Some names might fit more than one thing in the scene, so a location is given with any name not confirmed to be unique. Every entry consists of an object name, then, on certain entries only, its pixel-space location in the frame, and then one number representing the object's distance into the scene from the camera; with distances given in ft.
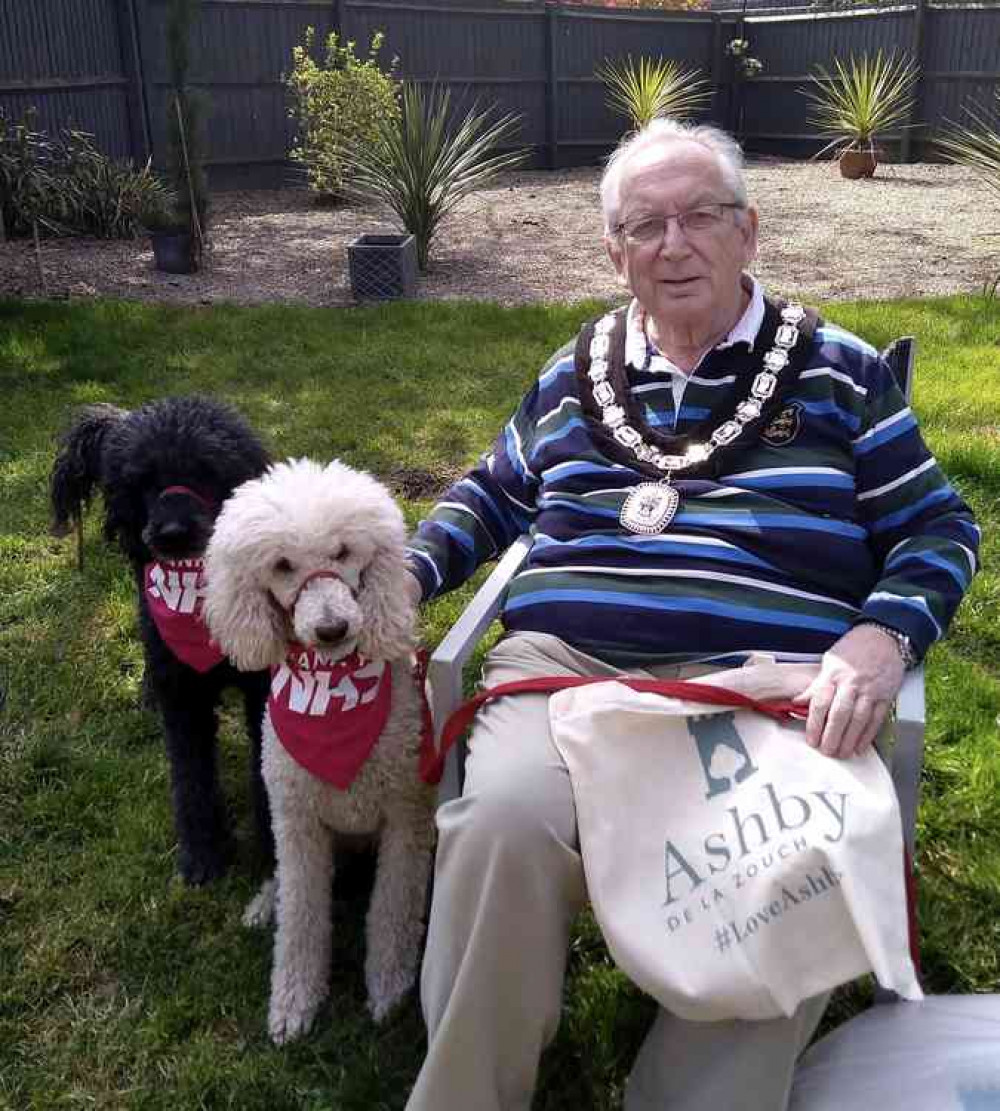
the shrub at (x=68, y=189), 30.45
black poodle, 7.74
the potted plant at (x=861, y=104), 45.03
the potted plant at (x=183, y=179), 26.71
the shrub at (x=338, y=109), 32.48
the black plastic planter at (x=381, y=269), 24.47
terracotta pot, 44.34
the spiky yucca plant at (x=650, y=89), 46.68
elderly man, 5.66
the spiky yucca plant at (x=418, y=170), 27.14
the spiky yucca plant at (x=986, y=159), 26.53
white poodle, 6.40
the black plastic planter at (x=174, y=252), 27.40
